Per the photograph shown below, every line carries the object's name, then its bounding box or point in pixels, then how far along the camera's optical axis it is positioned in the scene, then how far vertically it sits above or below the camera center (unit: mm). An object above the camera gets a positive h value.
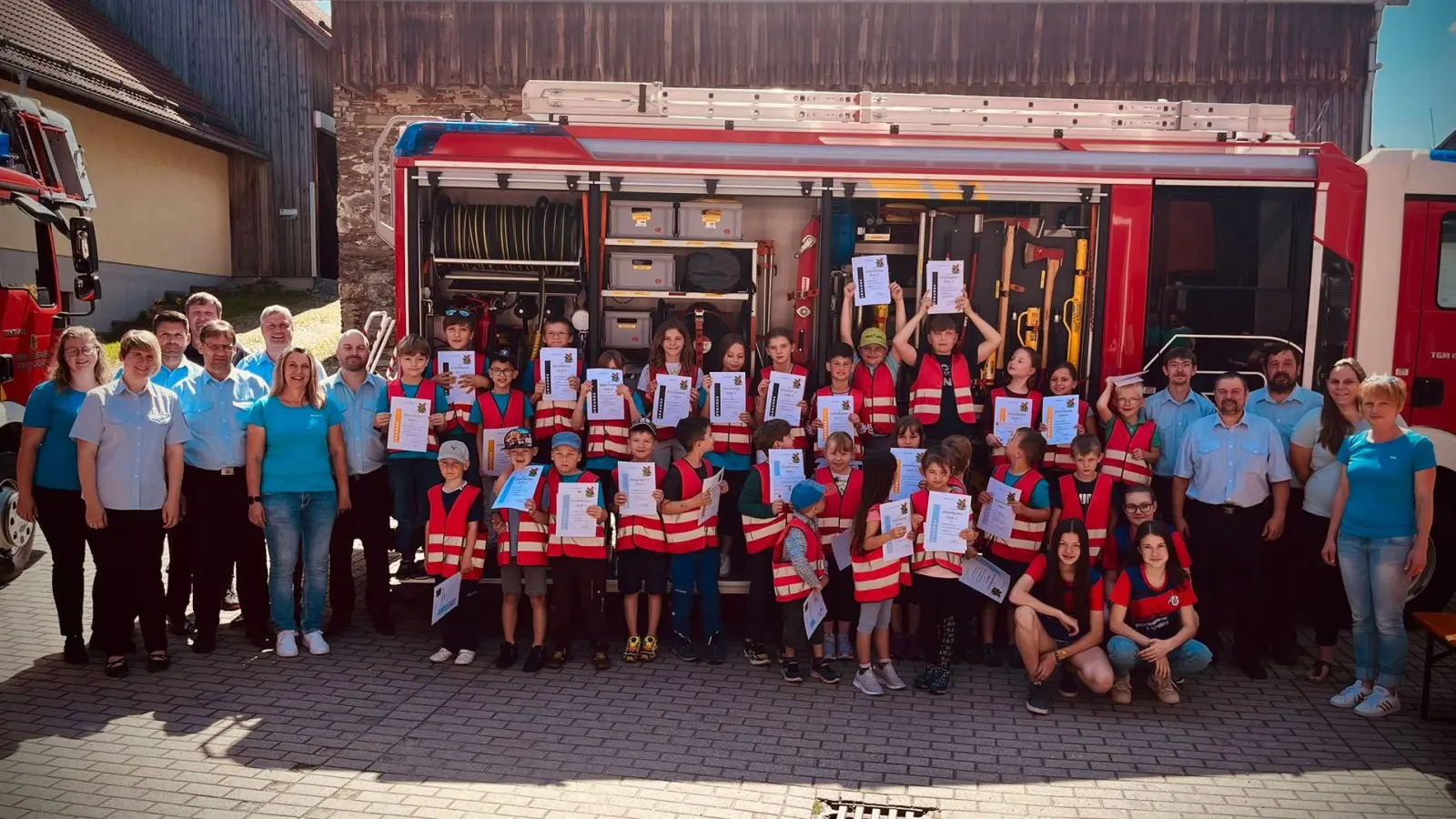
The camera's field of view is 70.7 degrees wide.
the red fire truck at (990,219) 6754 +823
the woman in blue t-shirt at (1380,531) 5372 -968
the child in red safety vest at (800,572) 5898 -1354
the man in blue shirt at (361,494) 6488 -1067
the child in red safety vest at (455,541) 6137 -1265
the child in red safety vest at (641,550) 6137 -1309
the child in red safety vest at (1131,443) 6453 -629
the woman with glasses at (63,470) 5859 -857
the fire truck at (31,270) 7414 +398
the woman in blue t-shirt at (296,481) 6113 -933
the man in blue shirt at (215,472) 6105 -885
